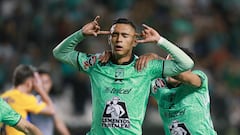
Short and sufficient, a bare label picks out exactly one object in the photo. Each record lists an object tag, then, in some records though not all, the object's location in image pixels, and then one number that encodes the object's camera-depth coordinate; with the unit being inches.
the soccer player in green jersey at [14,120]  624.1
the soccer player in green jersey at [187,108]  667.4
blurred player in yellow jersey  761.6
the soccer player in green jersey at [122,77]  623.8
